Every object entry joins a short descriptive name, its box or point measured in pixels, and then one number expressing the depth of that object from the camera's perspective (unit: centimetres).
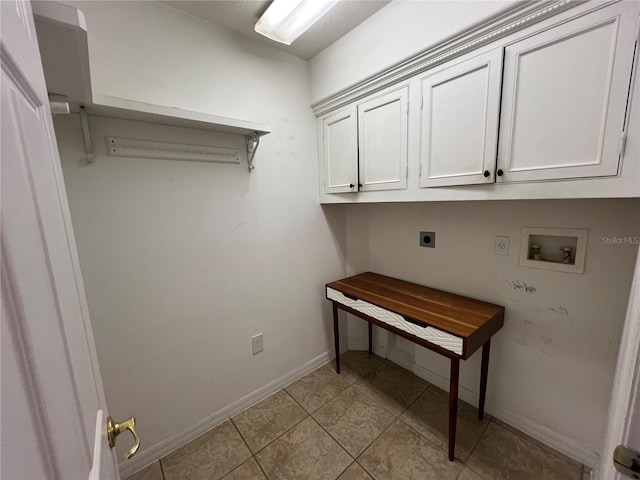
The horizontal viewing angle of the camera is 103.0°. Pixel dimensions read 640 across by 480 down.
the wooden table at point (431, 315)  128
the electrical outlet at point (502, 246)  147
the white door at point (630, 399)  53
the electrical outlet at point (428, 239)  180
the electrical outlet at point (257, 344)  179
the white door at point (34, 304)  24
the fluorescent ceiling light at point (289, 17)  123
